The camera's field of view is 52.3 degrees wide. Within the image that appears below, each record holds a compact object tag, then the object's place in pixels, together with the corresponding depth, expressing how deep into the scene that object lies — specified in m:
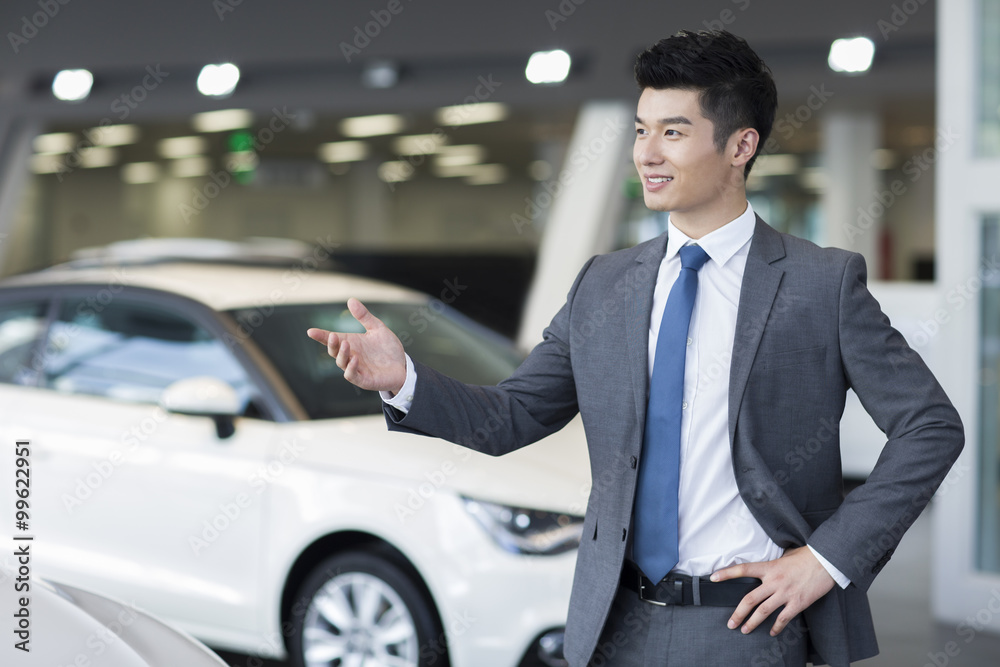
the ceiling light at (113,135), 17.61
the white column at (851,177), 12.15
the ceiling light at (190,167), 22.52
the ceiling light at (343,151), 20.84
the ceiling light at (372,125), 16.69
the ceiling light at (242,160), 21.73
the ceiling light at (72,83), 8.55
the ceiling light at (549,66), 7.50
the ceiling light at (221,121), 14.95
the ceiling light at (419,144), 19.59
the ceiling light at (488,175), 25.08
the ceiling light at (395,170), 23.83
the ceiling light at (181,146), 19.29
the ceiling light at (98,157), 20.89
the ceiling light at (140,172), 23.17
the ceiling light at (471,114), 14.50
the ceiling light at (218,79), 8.08
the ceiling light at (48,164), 21.75
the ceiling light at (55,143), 18.56
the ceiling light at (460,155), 21.12
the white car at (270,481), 3.00
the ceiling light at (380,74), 8.15
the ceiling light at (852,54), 6.54
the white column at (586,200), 7.59
